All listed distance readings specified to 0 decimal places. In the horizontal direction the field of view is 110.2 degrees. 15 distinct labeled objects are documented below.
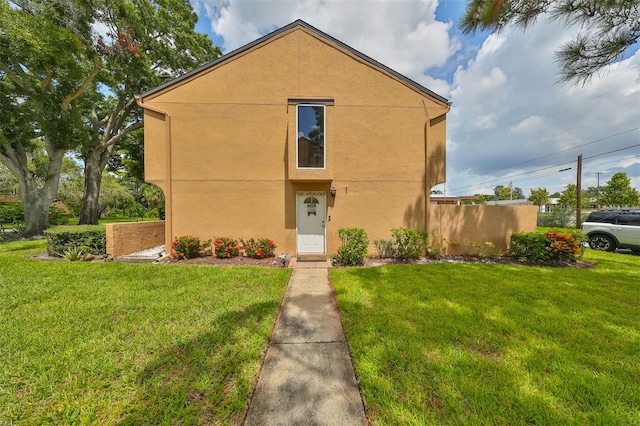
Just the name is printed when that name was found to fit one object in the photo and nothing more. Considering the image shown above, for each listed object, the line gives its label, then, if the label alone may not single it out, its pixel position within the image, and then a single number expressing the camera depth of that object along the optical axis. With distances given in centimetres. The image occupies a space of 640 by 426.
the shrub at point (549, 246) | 661
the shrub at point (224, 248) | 698
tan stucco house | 736
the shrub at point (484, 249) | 744
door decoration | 760
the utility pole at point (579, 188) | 1548
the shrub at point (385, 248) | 746
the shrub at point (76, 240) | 673
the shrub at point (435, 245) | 736
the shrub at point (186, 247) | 692
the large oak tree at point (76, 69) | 870
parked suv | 867
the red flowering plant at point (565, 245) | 659
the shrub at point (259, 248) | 706
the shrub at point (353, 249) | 651
